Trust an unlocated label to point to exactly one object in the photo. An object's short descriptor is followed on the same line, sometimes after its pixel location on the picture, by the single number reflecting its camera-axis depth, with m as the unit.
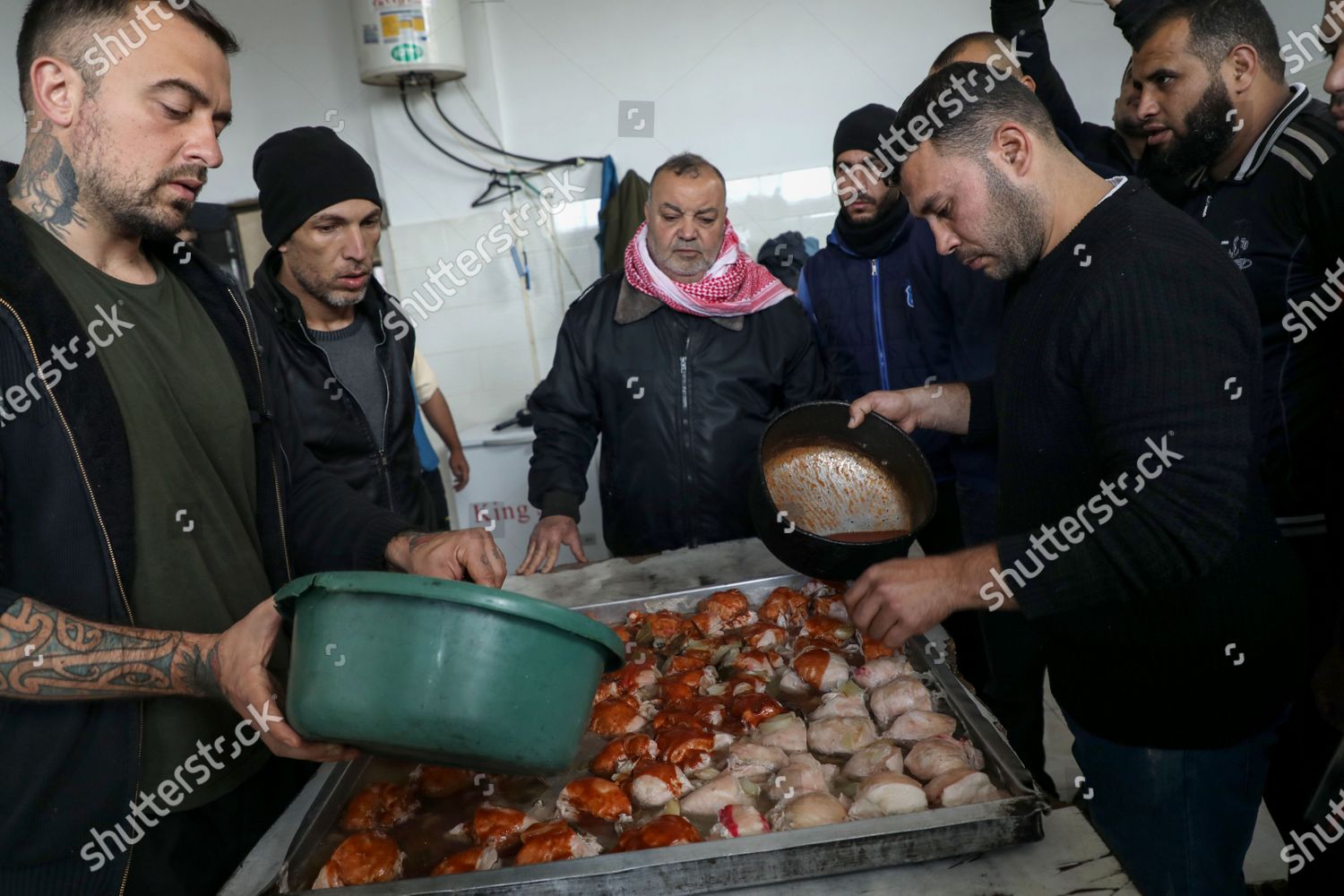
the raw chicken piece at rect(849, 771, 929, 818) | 1.29
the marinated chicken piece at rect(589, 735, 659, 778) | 1.51
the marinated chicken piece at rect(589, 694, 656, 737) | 1.63
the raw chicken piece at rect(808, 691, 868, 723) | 1.59
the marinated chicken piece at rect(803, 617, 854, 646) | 1.89
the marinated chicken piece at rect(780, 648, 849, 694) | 1.72
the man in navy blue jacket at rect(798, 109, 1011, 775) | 2.63
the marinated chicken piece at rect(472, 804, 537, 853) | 1.33
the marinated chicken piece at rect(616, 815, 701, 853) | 1.23
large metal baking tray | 1.15
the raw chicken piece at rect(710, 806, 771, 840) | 1.28
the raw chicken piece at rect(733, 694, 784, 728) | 1.61
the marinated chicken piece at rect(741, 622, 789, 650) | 1.88
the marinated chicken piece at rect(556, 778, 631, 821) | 1.38
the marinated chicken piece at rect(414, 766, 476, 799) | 1.49
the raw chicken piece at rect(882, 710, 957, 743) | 1.49
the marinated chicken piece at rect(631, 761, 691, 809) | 1.42
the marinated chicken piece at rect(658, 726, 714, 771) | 1.50
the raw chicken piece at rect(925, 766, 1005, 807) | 1.28
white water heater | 4.27
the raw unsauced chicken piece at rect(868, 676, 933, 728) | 1.58
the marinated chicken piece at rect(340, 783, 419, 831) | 1.39
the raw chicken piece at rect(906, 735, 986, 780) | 1.37
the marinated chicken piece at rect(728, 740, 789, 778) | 1.47
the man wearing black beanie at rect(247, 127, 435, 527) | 2.48
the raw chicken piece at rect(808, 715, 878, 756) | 1.51
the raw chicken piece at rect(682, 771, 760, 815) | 1.38
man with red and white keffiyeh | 2.68
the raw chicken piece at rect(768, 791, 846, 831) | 1.27
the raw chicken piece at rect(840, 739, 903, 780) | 1.43
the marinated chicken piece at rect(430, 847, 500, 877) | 1.26
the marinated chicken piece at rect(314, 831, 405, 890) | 1.23
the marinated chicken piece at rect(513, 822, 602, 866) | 1.25
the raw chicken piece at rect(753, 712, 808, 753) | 1.53
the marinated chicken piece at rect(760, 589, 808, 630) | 1.96
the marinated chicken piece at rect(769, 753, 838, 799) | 1.39
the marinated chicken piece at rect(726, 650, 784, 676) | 1.79
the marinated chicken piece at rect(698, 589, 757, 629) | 1.98
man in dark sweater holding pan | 1.27
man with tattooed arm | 1.18
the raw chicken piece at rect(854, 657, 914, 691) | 1.69
